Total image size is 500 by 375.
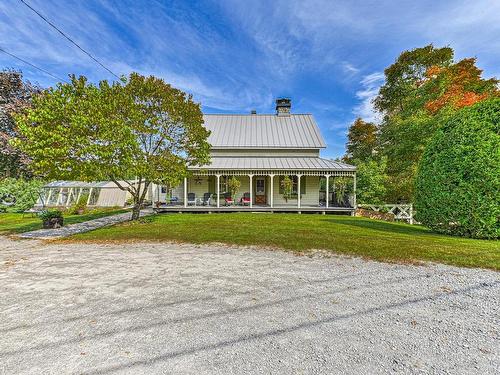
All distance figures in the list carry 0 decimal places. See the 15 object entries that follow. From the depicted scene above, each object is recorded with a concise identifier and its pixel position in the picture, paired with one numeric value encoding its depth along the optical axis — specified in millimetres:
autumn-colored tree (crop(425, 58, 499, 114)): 18078
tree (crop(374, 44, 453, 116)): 20141
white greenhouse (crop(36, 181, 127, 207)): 19328
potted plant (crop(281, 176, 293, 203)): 16956
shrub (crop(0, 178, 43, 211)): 16641
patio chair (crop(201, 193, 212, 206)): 17906
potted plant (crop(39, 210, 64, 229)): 10906
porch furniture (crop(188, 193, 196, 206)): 17930
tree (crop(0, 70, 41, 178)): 24312
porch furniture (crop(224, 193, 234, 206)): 17555
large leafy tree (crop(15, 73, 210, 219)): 9414
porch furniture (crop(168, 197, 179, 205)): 18462
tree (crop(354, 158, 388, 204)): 17078
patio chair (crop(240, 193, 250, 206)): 17947
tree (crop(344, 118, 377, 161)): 27922
